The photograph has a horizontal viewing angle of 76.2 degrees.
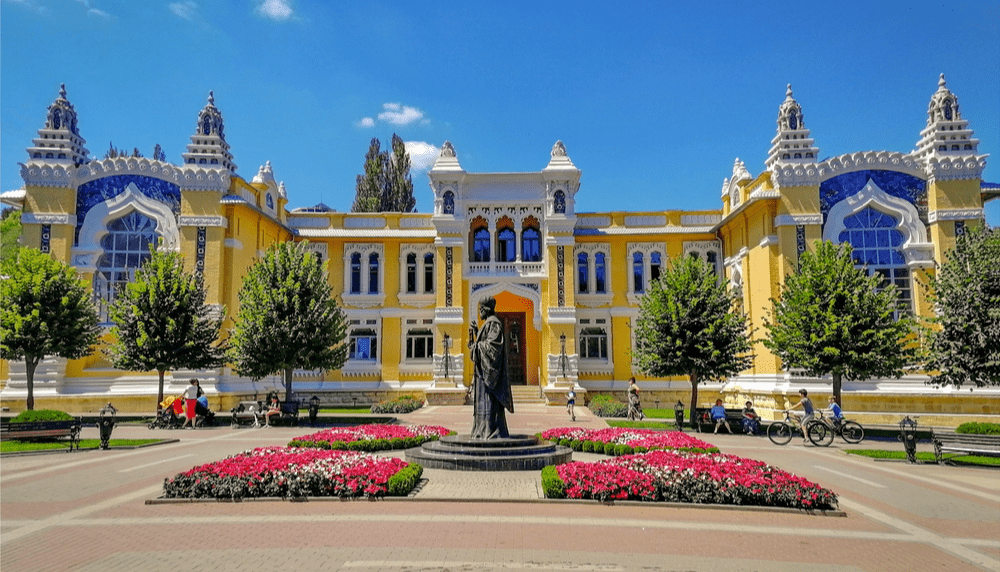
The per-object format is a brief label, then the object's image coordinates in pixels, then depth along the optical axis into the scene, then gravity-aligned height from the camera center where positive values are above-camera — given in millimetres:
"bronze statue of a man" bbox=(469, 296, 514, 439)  13578 -680
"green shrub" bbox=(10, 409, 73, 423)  18258 -1716
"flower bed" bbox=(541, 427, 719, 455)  15117 -2264
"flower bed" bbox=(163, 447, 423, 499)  10375 -2082
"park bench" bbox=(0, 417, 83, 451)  17094 -1989
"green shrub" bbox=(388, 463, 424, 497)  10336 -2142
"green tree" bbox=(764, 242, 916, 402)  22047 +788
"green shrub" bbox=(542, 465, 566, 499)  10336 -2223
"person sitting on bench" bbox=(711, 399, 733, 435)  22172 -2301
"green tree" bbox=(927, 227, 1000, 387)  19000 +918
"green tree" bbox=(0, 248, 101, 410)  23656 +1670
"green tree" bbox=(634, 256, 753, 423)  23984 +656
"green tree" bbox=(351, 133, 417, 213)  51969 +13820
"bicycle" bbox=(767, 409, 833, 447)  19703 -2607
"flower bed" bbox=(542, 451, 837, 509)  10109 -2204
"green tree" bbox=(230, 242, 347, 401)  24422 +1288
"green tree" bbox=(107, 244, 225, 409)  24156 +1186
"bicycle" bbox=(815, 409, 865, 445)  20188 -2636
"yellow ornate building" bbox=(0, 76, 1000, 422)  28781 +5513
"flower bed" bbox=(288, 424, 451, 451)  15562 -2156
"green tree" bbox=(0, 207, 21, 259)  30078 +5830
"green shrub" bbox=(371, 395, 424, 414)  29828 -2522
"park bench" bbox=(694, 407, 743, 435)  22906 -2617
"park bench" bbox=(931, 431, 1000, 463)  15148 -2388
